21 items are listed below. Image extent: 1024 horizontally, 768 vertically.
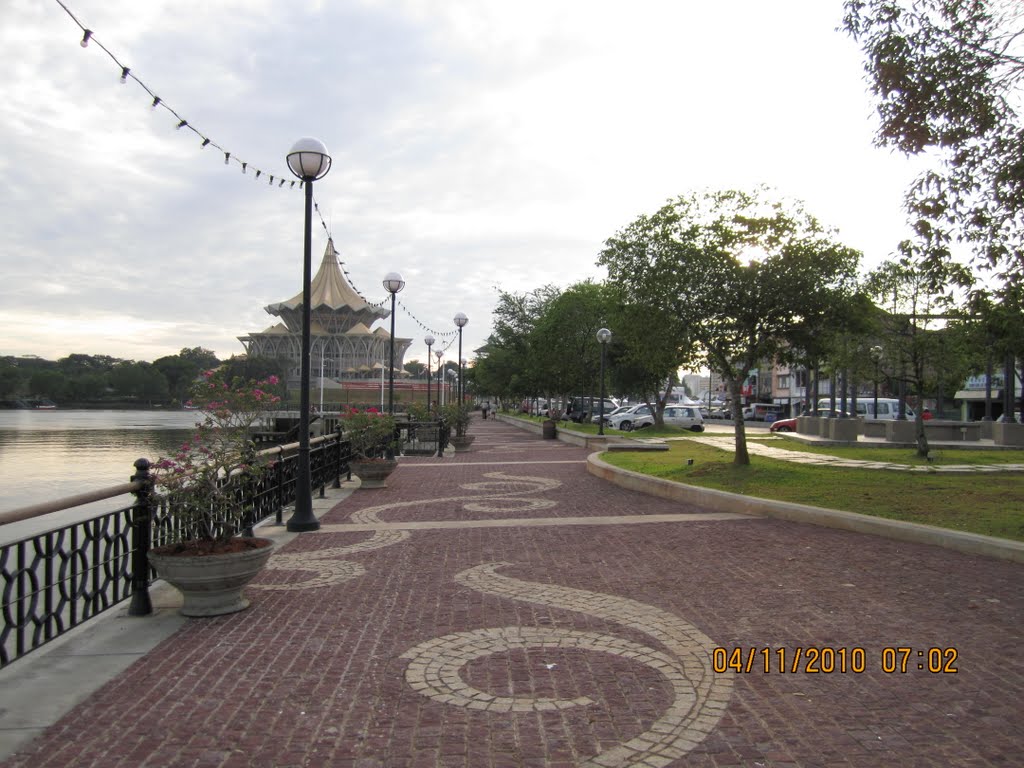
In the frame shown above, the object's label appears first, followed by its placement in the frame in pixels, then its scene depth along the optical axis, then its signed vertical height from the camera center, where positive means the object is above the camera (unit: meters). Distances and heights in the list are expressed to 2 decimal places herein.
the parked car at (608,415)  42.62 -1.26
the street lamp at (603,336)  26.31 +1.92
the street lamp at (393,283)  20.44 +2.86
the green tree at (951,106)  8.84 +3.34
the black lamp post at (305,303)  9.88 +1.14
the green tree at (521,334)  44.50 +3.56
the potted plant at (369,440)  14.28 -0.95
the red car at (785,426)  37.75 -1.59
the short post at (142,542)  5.94 -1.18
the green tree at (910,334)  19.03 +1.49
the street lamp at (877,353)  20.07 +1.05
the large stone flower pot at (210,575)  5.66 -1.36
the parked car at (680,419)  38.50 -1.32
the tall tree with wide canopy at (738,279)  14.51 +2.17
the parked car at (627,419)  41.09 -1.39
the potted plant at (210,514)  5.72 -0.98
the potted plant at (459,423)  26.33 -1.07
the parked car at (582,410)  43.91 -1.08
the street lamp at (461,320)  29.16 +2.69
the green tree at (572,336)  38.03 +2.81
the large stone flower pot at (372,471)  14.23 -1.46
